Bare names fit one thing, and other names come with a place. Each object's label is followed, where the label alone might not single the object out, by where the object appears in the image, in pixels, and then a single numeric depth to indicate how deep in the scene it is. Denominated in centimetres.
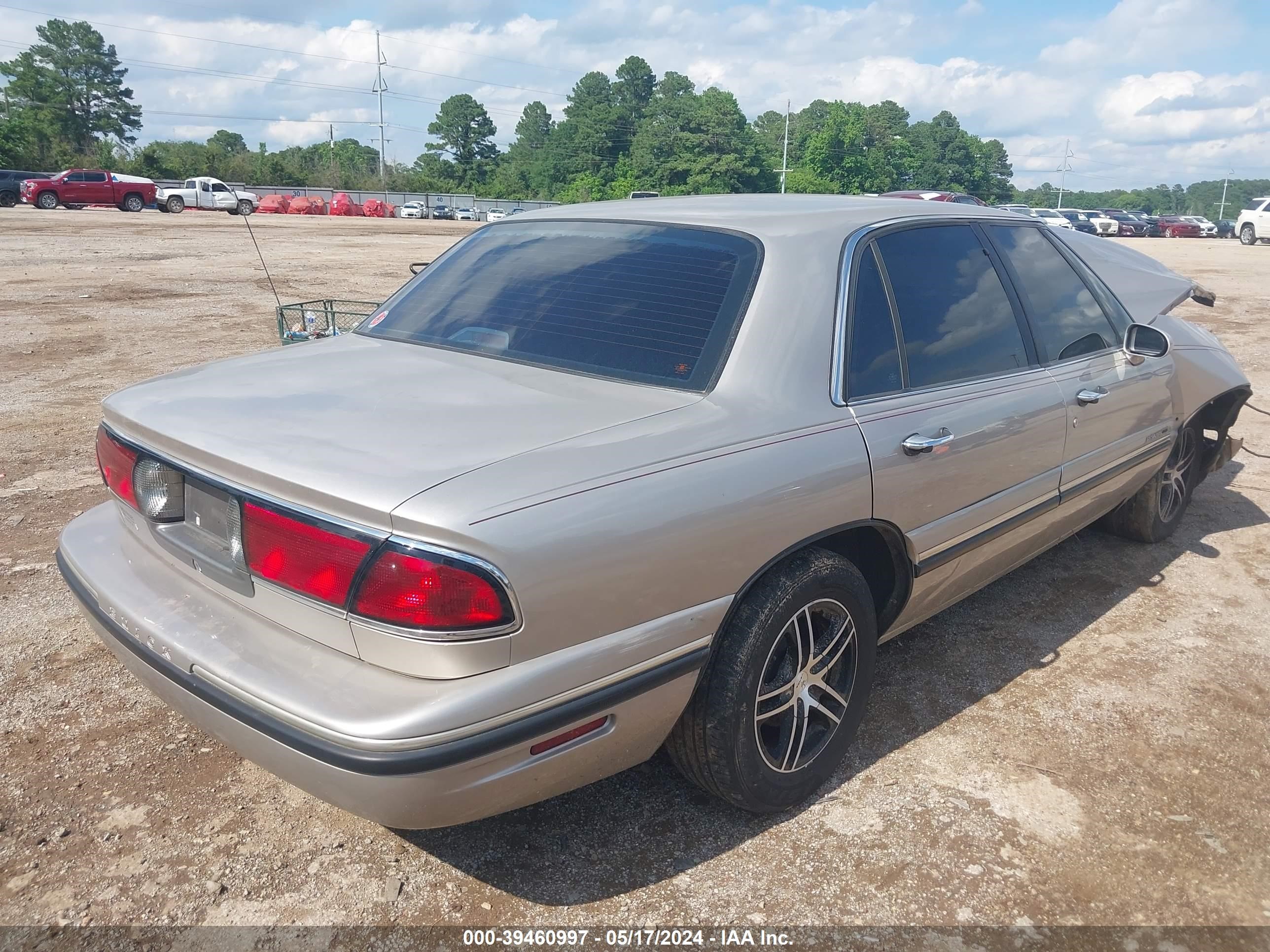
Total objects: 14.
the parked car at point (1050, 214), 3388
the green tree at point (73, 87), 8250
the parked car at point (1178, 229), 4919
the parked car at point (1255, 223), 3375
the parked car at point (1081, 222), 4014
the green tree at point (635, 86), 11325
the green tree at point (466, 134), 11238
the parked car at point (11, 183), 3828
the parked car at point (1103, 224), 4259
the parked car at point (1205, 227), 5022
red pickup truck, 3703
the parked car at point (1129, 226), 4566
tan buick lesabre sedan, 194
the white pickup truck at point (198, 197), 3950
